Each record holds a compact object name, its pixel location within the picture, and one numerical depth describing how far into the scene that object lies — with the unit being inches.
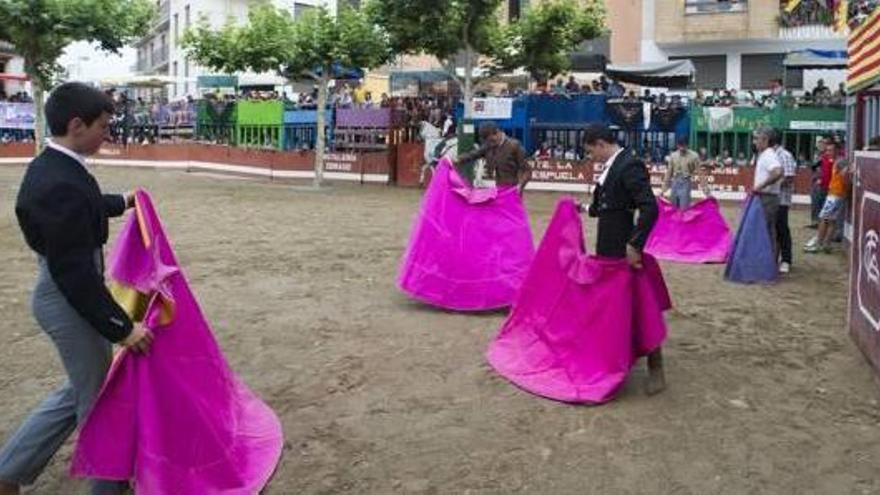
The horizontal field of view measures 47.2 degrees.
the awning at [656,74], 1023.6
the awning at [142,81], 1615.4
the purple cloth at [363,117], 887.7
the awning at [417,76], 1167.0
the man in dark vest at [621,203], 225.9
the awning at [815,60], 978.1
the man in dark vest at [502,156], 379.9
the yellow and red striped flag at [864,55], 402.3
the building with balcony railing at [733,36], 1284.4
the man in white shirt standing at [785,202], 404.5
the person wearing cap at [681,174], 546.9
